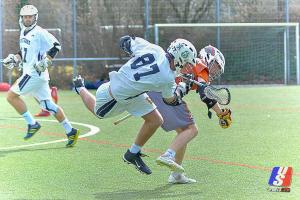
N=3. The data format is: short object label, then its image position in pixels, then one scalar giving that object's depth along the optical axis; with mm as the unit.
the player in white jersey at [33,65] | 20234
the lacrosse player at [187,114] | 14266
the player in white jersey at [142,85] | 13750
